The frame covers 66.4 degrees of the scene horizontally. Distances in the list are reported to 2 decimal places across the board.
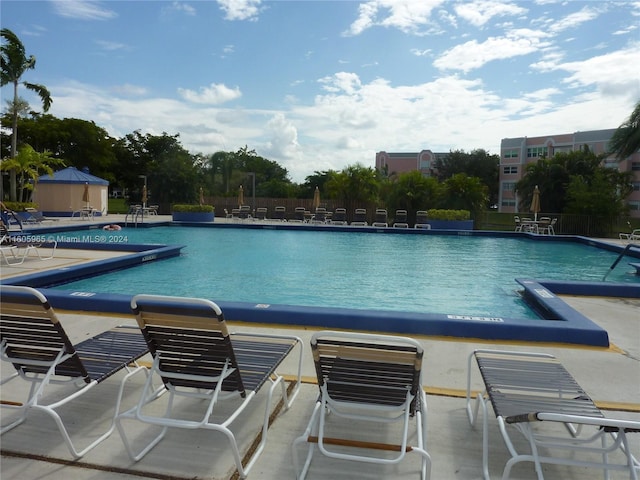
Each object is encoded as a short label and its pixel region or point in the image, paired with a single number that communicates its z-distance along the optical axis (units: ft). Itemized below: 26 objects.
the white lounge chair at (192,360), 8.18
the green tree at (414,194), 84.33
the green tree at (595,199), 75.20
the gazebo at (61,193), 86.84
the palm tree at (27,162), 79.82
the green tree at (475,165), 191.83
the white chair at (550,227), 68.93
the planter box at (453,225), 73.61
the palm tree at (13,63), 97.04
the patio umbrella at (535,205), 72.59
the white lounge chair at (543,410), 6.89
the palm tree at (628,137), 97.57
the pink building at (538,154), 155.53
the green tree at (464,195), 82.58
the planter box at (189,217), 79.66
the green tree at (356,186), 91.66
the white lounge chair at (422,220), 75.15
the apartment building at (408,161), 221.66
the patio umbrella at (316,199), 86.43
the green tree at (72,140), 132.05
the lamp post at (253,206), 93.30
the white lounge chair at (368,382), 7.79
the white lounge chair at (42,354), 8.73
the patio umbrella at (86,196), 79.00
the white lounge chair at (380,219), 79.66
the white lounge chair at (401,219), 79.80
